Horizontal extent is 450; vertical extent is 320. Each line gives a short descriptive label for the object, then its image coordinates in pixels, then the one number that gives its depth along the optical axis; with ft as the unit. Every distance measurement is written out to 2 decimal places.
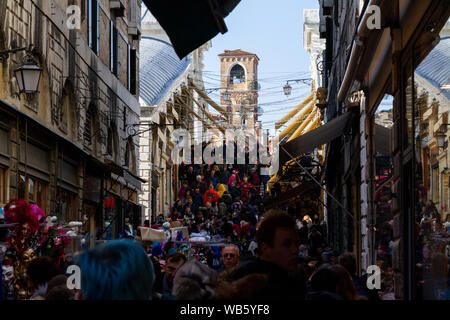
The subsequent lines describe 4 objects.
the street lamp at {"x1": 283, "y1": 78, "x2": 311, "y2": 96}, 137.73
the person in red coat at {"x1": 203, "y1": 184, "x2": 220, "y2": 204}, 112.27
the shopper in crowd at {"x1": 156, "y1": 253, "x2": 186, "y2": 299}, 30.62
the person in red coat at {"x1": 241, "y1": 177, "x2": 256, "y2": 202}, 120.98
